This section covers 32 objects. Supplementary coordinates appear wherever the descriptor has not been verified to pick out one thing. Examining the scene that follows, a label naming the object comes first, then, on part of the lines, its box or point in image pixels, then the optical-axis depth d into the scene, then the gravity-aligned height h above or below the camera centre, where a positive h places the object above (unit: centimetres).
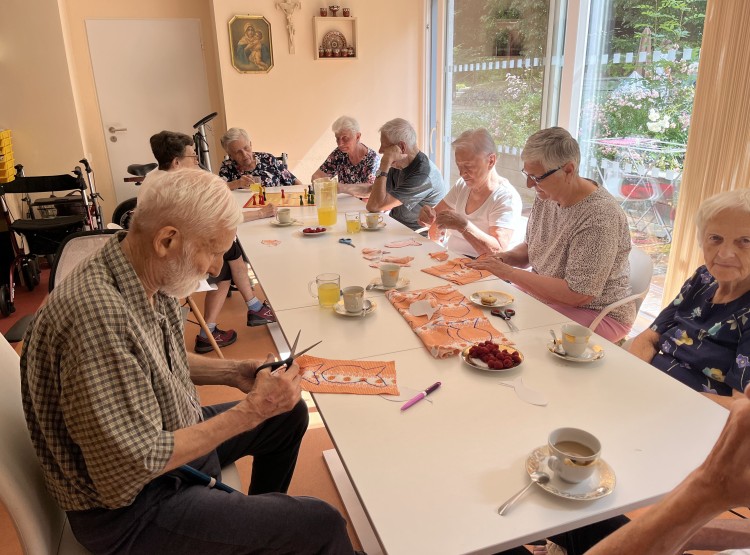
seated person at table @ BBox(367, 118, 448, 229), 334 -52
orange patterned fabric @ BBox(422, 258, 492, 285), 204 -67
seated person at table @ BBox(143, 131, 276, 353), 316 -110
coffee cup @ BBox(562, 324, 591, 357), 140 -61
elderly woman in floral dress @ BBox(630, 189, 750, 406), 150 -63
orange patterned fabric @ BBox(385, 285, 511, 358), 150 -66
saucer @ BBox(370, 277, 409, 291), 193 -66
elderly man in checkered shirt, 101 -58
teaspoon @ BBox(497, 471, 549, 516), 91 -66
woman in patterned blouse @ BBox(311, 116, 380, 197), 394 -49
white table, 90 -67
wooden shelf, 522 +62
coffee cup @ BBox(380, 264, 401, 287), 192 -61
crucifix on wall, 505 +77
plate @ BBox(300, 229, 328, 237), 275 -67
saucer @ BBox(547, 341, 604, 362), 139 -66
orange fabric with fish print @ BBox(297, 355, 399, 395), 129 -66
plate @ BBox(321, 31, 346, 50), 532 +52
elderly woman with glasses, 196 -55
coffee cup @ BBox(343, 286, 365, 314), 169 -61
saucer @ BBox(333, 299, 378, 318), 170 -65
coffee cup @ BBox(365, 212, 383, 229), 284 -63
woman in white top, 257 -54
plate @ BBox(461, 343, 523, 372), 134 -65
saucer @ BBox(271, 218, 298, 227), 299 -67
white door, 533 +16
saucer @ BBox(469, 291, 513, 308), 175 -65
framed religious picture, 503 +48
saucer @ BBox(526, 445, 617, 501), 93 -66
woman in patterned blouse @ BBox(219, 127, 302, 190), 403 -52
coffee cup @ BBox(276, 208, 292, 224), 298 -63
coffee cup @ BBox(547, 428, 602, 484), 94 -62
